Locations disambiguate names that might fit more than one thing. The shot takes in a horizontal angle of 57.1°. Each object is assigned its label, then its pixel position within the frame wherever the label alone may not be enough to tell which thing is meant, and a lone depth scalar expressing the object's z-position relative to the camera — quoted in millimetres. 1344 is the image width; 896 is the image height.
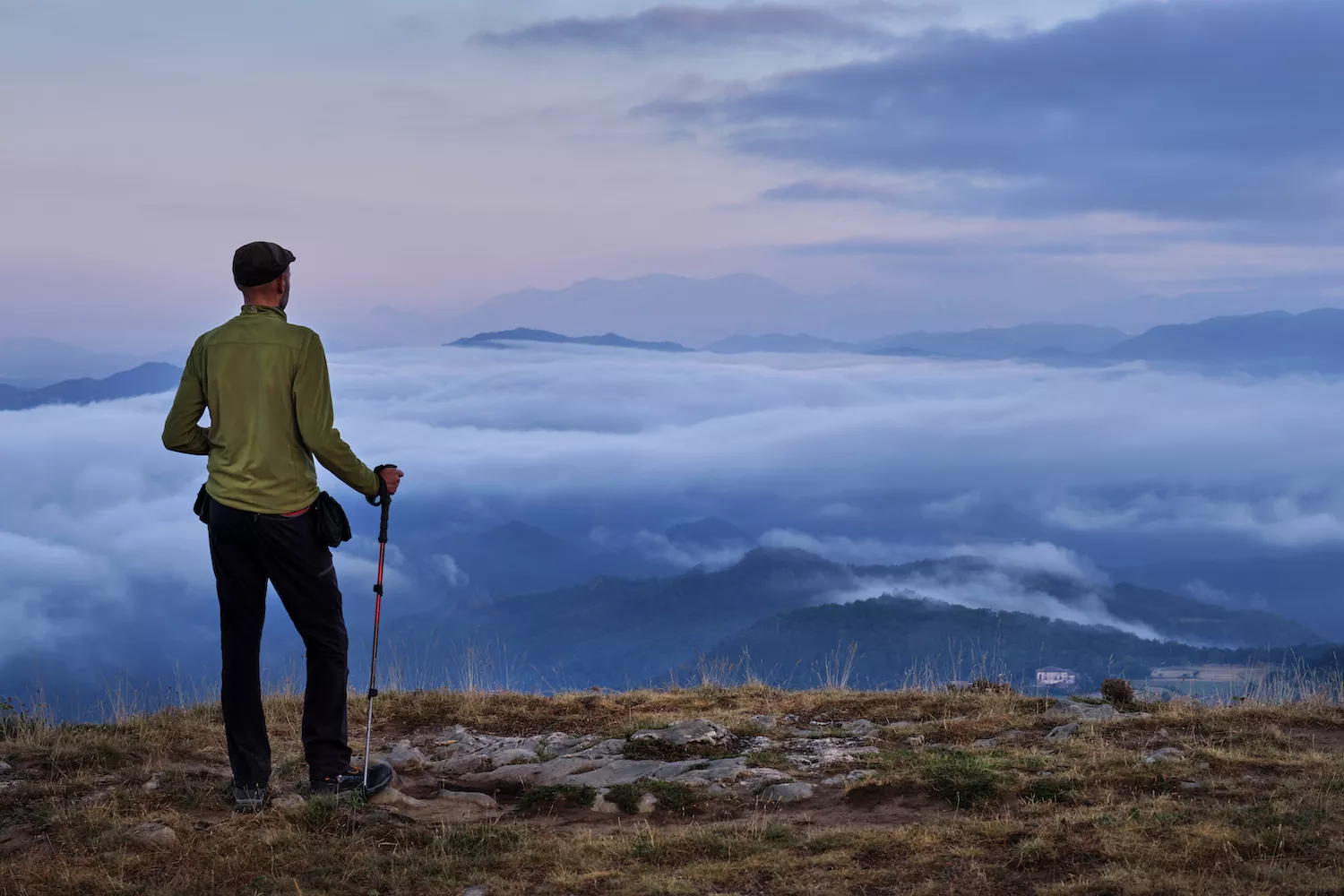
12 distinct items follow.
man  7562
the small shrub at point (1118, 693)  12375
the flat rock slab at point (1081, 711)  11492
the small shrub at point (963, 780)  8422
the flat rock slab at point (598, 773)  9297
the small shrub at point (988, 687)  13219
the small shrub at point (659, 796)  8578
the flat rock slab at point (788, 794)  8680
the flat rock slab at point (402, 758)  9859
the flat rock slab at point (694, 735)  10586
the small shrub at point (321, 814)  7773
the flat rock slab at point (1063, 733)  10532
